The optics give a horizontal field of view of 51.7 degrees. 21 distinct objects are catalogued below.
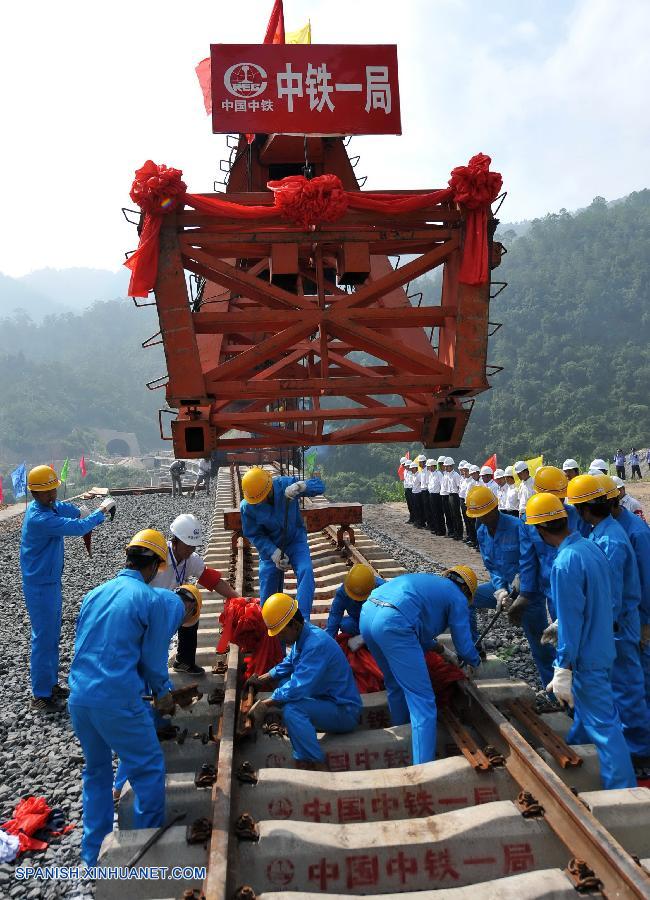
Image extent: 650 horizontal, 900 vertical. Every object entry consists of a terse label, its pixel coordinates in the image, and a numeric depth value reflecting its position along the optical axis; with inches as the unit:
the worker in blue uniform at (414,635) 139.4
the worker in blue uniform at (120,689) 116.6
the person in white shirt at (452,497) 526.3
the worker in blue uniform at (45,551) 206.2
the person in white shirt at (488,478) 477.4
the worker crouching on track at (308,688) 139.4
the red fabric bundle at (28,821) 129.8
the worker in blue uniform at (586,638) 131.5
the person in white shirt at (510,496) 446.3
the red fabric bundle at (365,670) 174.4
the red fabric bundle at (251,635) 169.5
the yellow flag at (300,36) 303.0
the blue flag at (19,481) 805.9
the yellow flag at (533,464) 444.7
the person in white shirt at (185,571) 170.6
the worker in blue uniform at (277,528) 196.7
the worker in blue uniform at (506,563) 187.2
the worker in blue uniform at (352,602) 176.9
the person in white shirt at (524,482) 429.1
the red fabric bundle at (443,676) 155.8
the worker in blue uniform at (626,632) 154.9
